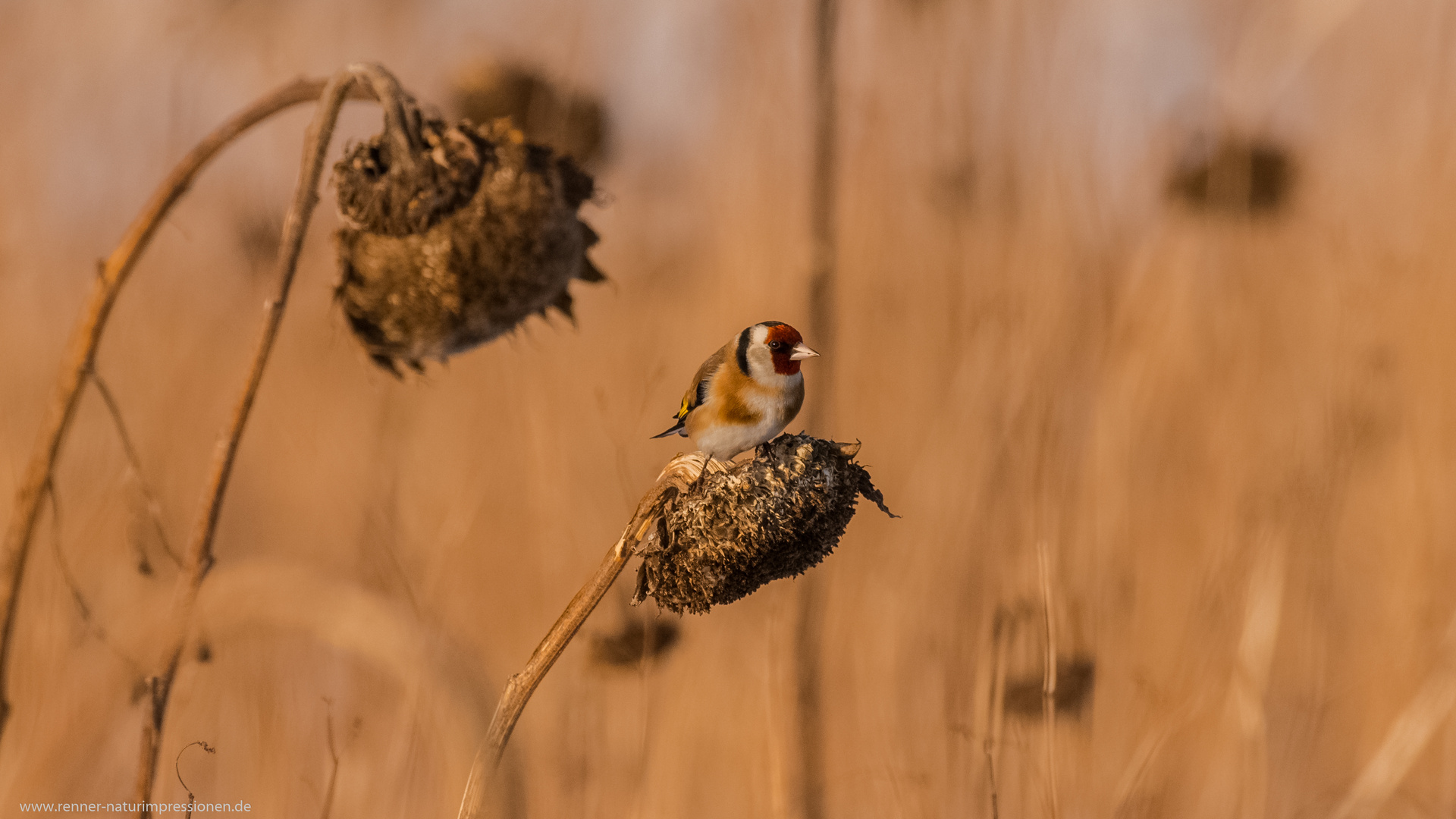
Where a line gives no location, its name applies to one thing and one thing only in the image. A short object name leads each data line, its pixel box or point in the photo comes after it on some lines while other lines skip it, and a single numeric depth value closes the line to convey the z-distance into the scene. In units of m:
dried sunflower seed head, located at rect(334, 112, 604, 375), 14.46
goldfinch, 14.36
